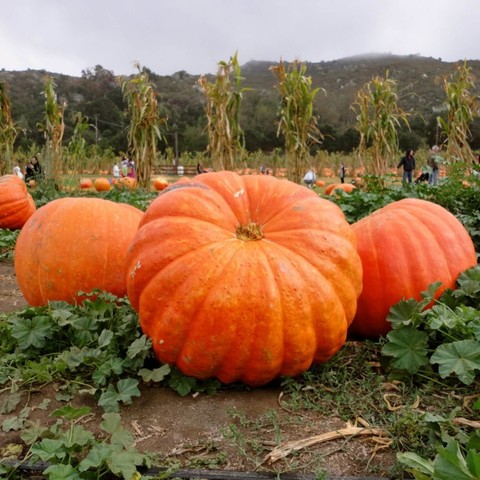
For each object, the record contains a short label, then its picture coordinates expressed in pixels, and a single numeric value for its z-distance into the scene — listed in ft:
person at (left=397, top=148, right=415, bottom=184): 49.43
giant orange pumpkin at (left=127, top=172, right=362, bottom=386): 6.35
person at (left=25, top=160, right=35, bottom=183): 45.89
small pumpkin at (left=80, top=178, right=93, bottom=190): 51.72
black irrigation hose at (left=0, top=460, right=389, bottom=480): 4.82
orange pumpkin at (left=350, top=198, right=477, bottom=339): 8.01
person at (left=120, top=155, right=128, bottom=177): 63.86
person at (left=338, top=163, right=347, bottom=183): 67.09
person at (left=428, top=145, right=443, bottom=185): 42.51
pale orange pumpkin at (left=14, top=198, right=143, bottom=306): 9.49
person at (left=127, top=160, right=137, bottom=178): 68.73
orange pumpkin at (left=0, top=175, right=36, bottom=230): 20.95
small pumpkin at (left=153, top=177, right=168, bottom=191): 48.78
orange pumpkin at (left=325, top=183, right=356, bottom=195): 36.42
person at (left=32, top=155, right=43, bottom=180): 33.90
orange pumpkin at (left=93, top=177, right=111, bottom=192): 51.90
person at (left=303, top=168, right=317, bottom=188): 50.37
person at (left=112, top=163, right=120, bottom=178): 69.48
